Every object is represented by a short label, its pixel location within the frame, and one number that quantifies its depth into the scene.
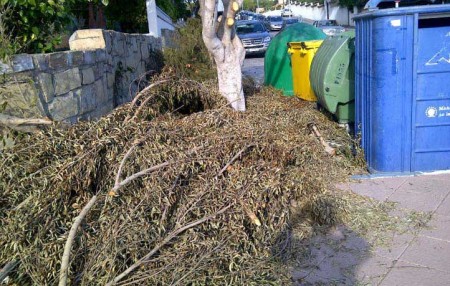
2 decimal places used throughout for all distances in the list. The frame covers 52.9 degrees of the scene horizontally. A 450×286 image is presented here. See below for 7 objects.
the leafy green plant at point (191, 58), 8.46
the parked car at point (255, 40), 21.67
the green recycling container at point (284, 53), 9.09
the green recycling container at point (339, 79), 6.04
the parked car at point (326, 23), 24.42
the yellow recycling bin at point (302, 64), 7.82
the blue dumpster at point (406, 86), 4.75
